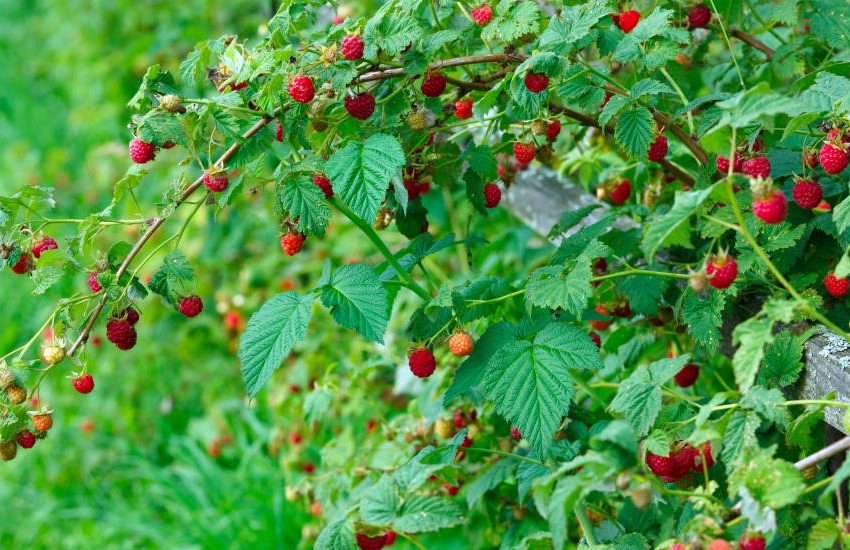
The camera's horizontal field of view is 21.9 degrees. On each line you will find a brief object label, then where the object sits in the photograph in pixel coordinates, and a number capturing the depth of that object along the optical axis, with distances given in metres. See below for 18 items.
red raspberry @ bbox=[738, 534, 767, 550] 1.33
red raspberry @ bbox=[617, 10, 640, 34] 1.61
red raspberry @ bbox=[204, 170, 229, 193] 1.54
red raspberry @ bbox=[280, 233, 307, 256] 1.56
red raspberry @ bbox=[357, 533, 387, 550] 1.58
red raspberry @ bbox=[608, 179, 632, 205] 1.78
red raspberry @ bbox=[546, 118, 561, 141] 1.59
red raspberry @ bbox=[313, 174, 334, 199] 1.57
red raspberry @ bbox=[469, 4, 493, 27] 1.57
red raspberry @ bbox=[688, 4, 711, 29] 1.67
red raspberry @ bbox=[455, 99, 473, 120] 1.63
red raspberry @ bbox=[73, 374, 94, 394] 1.58
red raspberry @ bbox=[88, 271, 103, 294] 1.56
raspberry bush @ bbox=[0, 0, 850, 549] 1.47
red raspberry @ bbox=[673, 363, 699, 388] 1.68
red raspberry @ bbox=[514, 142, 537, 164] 1.61
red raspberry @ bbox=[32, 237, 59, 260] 1.59
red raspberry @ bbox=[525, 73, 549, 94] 1.50
